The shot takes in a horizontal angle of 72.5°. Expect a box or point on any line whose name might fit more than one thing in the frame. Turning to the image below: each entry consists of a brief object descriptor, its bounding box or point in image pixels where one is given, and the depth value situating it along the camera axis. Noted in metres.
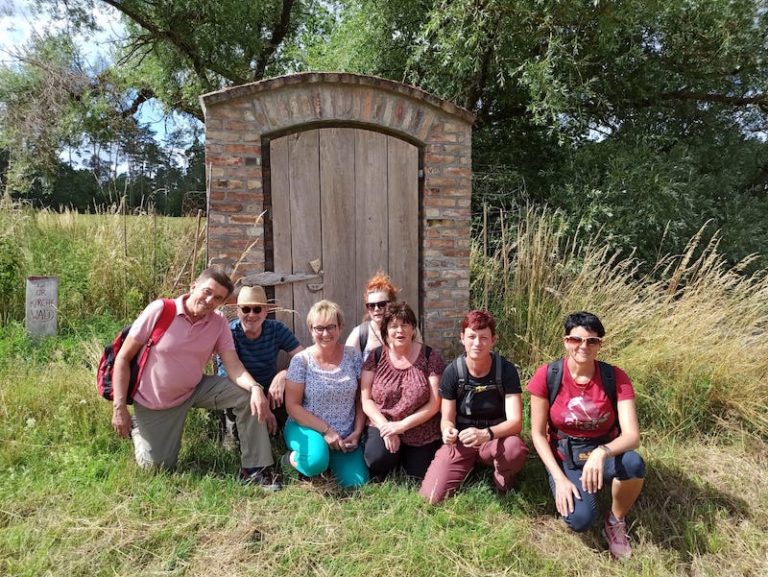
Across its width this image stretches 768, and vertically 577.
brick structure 3.79
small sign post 4.44
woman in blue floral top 3.09
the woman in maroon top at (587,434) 2.63
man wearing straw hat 3.31
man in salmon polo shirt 2.97
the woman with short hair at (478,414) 2.92
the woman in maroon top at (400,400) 3.09
